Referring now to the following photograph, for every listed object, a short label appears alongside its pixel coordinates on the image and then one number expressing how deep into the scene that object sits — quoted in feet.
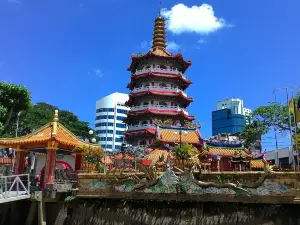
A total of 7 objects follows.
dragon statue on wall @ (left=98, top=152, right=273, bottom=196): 36.83
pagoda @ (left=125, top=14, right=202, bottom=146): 95.84
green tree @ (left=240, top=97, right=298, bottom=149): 97.05
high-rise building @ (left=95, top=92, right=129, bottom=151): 268.54
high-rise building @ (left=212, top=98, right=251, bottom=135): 288.04
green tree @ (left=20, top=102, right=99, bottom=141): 123.07
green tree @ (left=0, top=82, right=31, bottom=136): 68.88
